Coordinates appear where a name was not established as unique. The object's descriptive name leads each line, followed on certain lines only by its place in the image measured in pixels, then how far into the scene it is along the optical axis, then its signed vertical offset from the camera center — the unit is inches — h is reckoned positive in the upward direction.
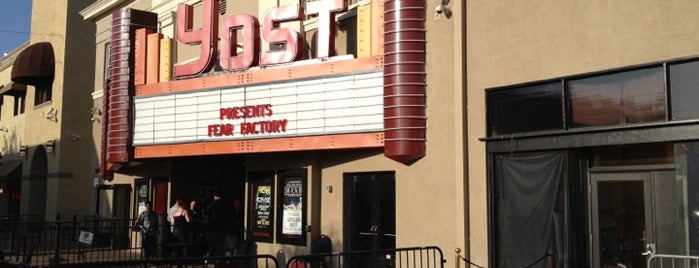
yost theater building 458.3 +69.9
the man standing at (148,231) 607.2 -29.4
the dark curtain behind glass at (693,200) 323.0 +0.2
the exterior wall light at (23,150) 1176.7 +85.0
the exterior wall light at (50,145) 1055.0 +84.2
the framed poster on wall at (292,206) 548.7 -6.0
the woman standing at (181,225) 596.1 -23.9
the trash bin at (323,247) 511.2 -37.1
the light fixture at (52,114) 1051.3 +133.3
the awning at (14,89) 1218.0 +201.9
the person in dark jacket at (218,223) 598.9 -22.4
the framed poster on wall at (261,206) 585.0 -6.2
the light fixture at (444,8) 451.5 +129.5
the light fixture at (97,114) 883.4 +111.8
